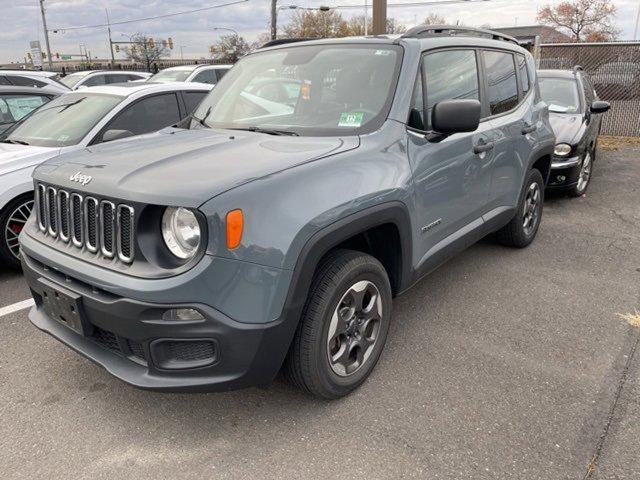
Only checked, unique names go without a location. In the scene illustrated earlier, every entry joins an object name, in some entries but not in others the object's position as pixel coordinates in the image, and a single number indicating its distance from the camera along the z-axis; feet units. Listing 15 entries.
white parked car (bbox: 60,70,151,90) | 47.09
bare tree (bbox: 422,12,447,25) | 163.94
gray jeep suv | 7.02
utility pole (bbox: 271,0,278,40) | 100.53
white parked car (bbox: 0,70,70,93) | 35.60
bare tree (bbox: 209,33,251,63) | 186.50
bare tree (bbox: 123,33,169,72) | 199.00
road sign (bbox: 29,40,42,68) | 103.81
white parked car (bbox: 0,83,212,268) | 14.46
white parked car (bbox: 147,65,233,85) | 40.37
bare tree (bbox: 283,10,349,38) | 187.52
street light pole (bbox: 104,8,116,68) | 199.70
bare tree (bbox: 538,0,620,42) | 191.85
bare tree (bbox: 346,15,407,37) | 176.91
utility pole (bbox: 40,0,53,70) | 146.41
